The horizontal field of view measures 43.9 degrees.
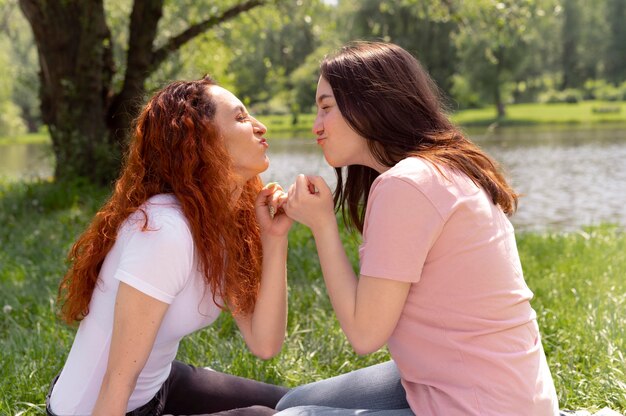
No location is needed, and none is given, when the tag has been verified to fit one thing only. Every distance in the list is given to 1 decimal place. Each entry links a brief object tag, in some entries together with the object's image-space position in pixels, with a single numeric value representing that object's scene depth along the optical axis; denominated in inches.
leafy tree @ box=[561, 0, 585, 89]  1859.0
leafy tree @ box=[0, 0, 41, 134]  1485.0
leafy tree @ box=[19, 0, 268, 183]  343.3
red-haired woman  84.0
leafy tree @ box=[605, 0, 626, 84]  1835.6
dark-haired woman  81.0
